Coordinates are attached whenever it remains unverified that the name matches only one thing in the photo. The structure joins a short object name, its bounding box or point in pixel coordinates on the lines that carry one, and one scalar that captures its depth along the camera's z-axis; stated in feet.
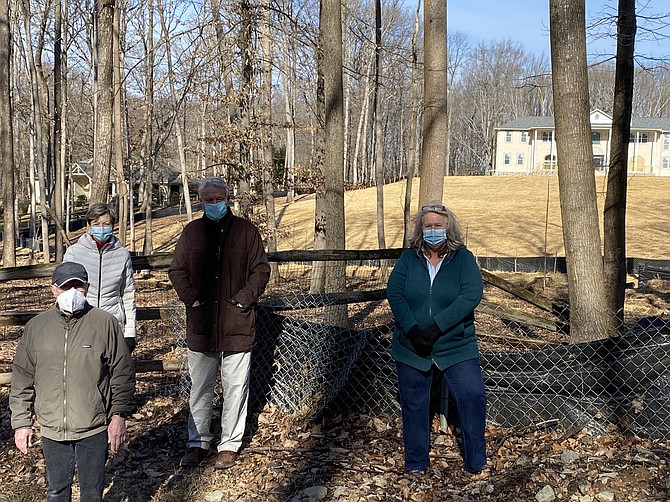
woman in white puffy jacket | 16.33
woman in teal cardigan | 14.07
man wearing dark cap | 11.15
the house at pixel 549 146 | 199.52
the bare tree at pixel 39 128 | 69.46
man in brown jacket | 15.28
